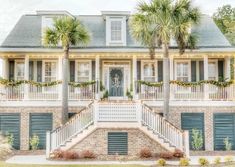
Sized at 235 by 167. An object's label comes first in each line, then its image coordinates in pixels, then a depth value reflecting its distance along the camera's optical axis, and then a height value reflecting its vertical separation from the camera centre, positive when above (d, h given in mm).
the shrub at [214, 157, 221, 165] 18375 -3259
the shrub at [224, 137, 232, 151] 24094 -3250
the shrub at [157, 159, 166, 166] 18234 -3271
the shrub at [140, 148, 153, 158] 20719 -3248
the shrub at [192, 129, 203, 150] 23938 -3044
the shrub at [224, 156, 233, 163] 18781 -3271
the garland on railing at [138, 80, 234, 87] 24438 +388
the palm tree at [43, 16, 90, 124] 22594 +2983
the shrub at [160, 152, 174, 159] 20516 -3324
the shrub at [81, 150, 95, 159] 20758 -3320
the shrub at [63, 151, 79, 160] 20438 -3299
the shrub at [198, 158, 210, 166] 18156 -3249
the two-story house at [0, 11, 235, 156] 21312 -37
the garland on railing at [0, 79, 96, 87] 24656 +414
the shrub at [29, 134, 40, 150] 24188 -3119
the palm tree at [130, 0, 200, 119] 22250 +3675
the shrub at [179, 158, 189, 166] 18234 -3267
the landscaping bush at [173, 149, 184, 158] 20578 -3276
